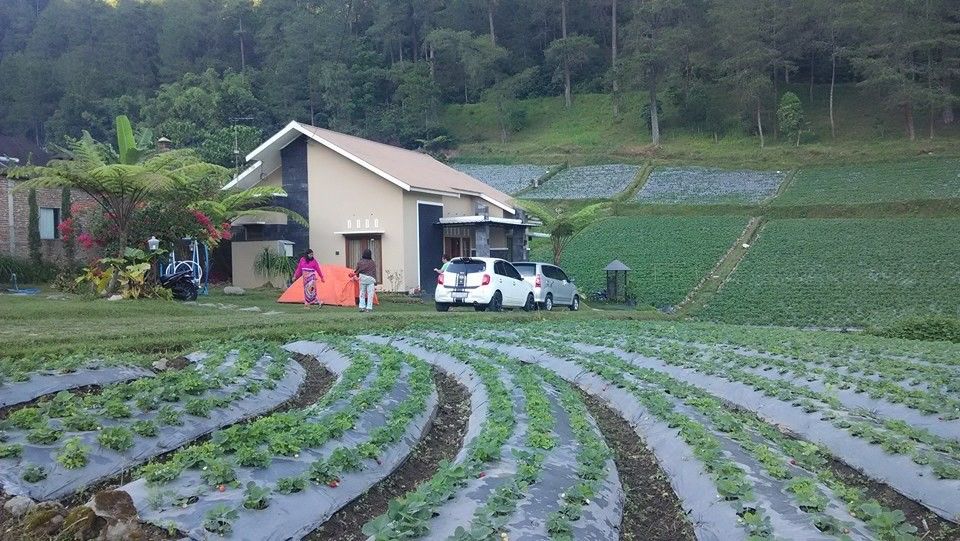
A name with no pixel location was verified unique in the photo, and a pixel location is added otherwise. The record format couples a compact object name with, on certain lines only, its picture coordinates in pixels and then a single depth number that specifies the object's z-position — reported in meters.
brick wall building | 25.25
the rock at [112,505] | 4.61
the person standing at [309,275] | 20.47
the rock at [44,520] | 4.70
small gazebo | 29.84
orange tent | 22.50
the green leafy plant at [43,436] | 6.11
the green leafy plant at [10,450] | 5.76
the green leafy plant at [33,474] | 5.58
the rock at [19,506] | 5.11
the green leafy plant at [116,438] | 6.23
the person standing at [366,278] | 20.53
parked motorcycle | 20.20
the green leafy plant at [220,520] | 4.76
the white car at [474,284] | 21.94
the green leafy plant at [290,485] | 5.52
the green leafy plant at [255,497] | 5.14
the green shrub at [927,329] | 19.66
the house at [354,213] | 26.28
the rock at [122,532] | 4.51
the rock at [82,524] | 4.58
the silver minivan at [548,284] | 24.44
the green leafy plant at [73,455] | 5.84
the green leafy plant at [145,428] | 6.66
